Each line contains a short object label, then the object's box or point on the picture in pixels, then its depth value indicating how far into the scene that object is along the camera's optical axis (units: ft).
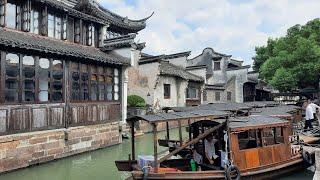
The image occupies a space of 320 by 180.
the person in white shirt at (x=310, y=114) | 51.83
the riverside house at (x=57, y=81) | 37.32
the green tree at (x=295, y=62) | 80.07
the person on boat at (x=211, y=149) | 32.32
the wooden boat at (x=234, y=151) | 28.86
